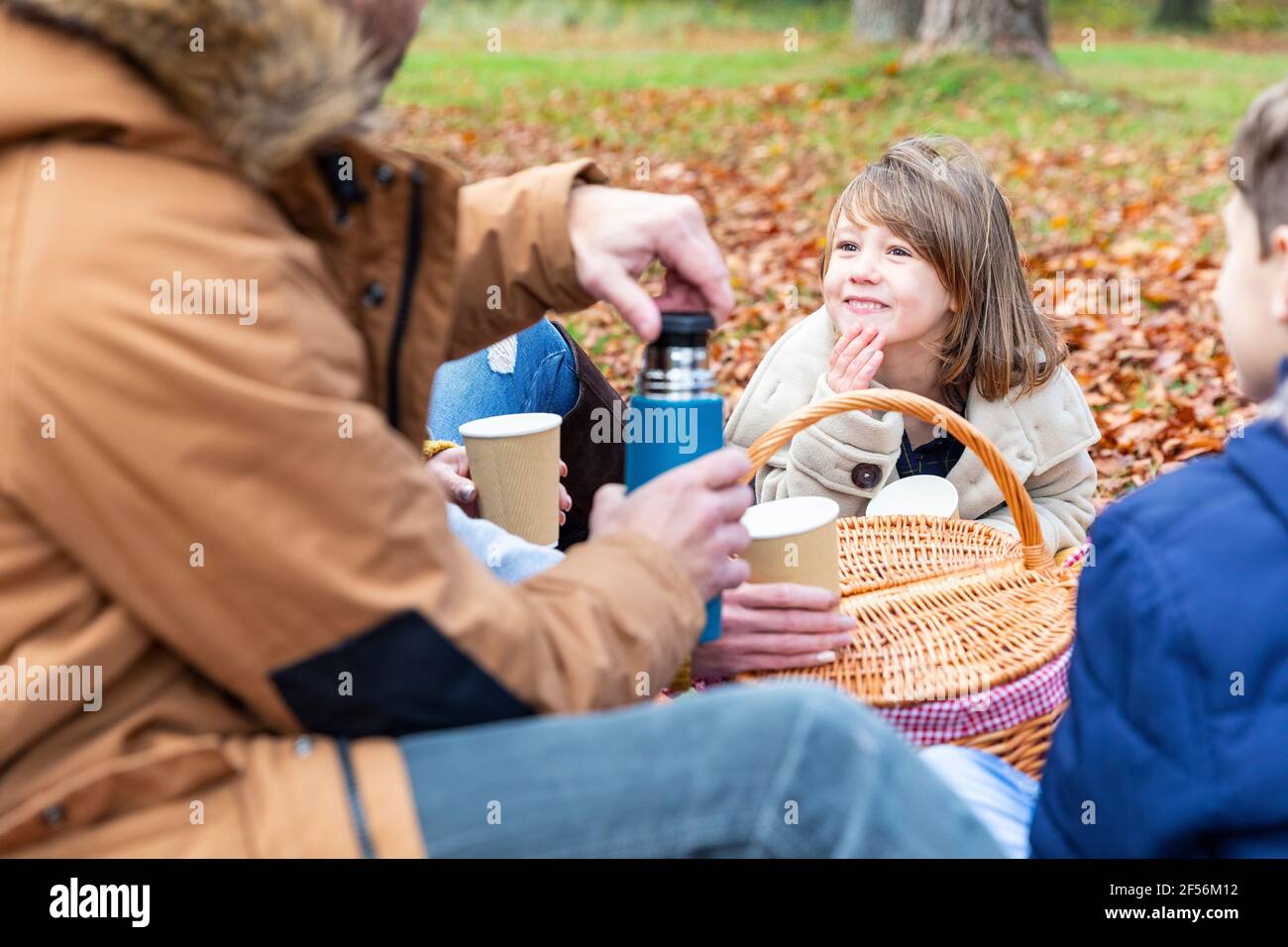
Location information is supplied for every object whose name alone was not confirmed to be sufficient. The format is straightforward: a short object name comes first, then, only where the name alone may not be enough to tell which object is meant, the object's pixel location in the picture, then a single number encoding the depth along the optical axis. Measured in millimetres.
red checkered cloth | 2023
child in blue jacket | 1445
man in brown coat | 1258
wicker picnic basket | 2074
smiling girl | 3086
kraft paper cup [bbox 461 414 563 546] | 2414
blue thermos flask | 1798
